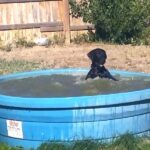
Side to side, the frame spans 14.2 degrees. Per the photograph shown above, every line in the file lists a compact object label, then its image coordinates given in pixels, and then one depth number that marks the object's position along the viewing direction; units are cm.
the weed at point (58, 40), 1343
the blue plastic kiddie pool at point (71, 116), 534
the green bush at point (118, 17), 1280
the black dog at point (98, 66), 625
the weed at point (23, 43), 1322
